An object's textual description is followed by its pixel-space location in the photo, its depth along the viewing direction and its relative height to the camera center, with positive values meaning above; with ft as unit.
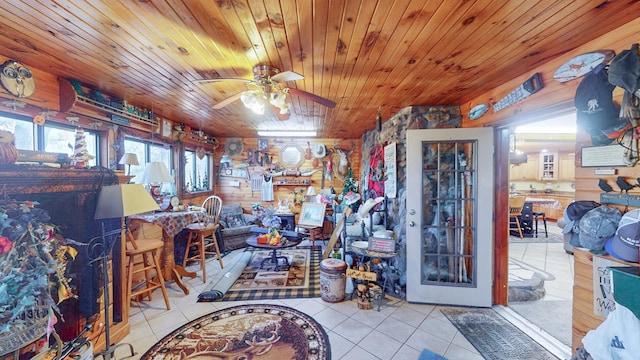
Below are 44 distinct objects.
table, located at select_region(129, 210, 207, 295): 9.02 -2.13
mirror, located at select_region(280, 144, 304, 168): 18.01 +1.57
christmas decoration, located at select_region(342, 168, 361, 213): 15.51 -0.60
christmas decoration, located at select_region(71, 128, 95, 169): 6.06 +0.63
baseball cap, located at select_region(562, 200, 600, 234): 5.05 -0.82
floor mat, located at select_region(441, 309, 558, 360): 6.21 -4.85
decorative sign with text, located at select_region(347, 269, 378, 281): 8.50 -3.75
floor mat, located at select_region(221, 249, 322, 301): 9.34 -4.85
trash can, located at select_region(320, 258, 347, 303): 8.77 -4.07
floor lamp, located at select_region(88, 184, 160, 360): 5.63 -0.73
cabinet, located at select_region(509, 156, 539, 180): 25.54 +0.53
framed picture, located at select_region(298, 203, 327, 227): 14.65 -2.58
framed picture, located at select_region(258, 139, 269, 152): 17.70 +2.39
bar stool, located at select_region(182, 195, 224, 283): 10.91 -2.86
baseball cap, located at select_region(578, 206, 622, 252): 4.57 -1.06
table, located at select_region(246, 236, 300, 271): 11.14 -3.43
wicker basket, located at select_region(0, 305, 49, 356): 3.88 -2.74
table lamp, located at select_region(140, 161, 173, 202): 9.68 +0.10
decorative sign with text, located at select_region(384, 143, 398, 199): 10.07 +0.19
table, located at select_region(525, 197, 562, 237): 21.28 -2.70
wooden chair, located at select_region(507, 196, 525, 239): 16.02 -2.31
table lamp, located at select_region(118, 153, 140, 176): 9.30 +0.71
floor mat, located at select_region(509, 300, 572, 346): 7.06 -4.87
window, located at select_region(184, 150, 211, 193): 15.08 +0.30
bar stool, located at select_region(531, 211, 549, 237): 16.96 -3.15
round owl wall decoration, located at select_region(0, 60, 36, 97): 5.77 +2.57
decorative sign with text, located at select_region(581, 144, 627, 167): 4.61 +0.39
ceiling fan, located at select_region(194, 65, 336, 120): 6.05 +2.29
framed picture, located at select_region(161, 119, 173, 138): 11.76 +2.55
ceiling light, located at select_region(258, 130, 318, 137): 15.33 +2.95
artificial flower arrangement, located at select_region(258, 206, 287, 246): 11.26 -3.06
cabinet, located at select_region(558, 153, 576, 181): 23.74 +0.89
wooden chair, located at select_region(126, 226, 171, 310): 7.69 -3.19
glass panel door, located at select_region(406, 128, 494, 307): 8.26 -1.60
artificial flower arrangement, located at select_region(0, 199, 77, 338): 3.92 -1.59
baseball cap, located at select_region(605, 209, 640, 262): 4.16 -1.20
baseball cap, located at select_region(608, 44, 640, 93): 3.91 +1.83
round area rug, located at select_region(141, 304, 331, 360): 6.23 -4.83
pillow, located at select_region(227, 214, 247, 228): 15.70 -3.14
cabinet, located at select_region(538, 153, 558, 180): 24.45 +0.93
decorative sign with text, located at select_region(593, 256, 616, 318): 4.65 -2.38
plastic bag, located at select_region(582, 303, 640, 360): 3.56 -2.68
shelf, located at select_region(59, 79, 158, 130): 7.18 +2.46
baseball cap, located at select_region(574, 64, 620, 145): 4.56 +1.43
